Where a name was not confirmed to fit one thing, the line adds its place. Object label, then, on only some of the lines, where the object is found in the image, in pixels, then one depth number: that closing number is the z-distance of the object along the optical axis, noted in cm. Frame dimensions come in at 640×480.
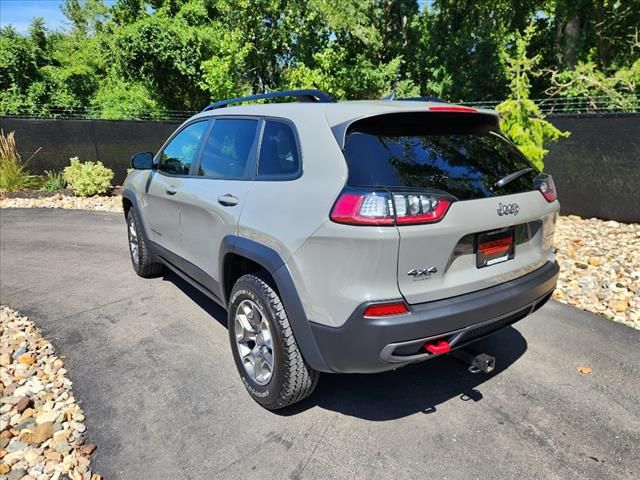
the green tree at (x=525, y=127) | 543
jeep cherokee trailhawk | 213
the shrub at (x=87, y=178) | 1006
